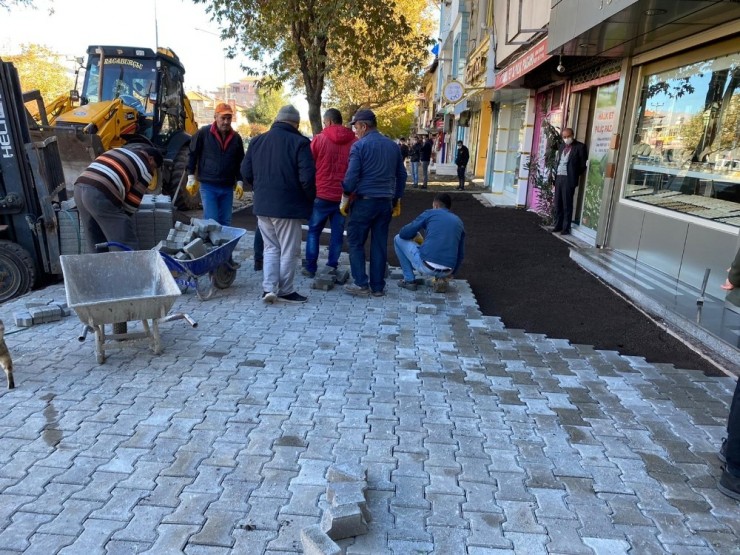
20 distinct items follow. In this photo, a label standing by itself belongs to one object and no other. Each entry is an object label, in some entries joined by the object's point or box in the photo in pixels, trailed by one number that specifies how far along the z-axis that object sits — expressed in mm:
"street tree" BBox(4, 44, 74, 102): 27531
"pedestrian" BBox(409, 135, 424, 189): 19781
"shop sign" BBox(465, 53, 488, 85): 16531
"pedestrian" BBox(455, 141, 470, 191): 19266
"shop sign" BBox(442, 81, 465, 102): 15875
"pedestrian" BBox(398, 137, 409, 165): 25609
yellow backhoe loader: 10665
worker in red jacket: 6633
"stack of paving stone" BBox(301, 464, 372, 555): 2209
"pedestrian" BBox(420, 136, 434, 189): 19250
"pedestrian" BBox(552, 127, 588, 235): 10117
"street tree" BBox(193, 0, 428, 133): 11086
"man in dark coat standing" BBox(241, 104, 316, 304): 5555
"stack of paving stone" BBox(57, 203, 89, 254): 6078
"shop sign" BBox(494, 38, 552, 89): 9312
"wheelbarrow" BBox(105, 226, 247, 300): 5402
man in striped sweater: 5090
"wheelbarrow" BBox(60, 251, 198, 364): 4031
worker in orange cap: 6695
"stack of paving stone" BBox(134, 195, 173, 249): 6738
